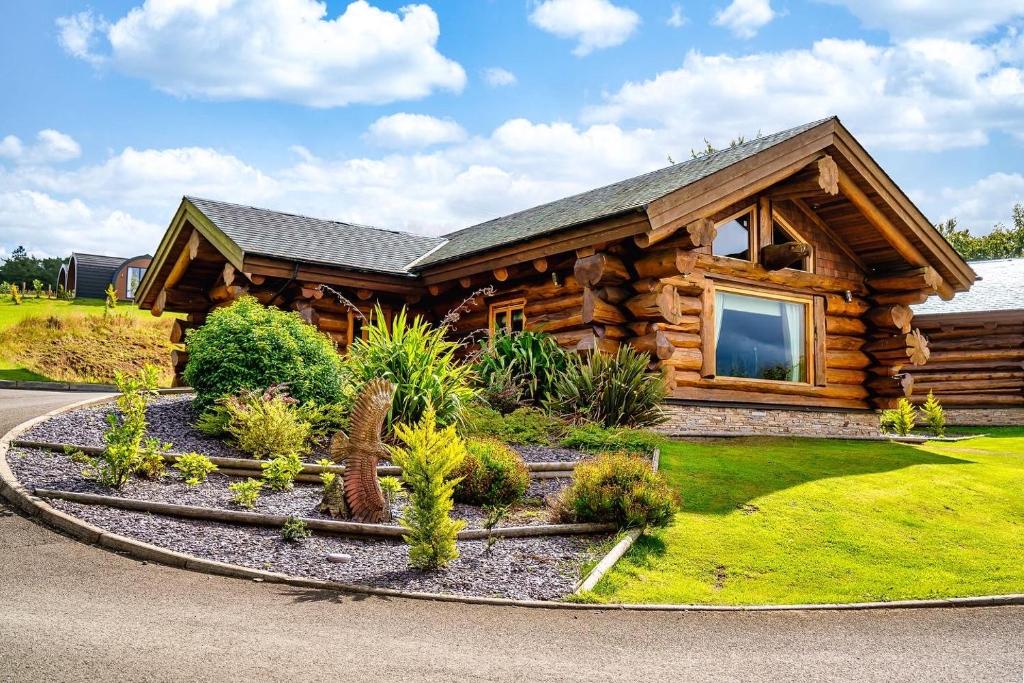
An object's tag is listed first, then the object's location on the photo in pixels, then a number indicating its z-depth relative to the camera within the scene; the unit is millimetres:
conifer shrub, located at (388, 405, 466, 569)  6887
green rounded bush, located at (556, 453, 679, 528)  8172
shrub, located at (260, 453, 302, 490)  8859
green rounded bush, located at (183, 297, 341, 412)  11211
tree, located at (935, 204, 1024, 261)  50531
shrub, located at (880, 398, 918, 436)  18188
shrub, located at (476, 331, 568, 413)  13375
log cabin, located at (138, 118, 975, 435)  13562
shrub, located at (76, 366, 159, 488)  8273
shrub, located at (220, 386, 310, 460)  10031
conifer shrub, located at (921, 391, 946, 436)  19234
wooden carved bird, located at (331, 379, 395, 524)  7949
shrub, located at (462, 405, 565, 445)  11320
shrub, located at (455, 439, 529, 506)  9055
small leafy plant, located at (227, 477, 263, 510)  8086
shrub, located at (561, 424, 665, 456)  11219
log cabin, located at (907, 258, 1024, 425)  22547
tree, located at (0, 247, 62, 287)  58938
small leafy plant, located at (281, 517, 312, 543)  7492
